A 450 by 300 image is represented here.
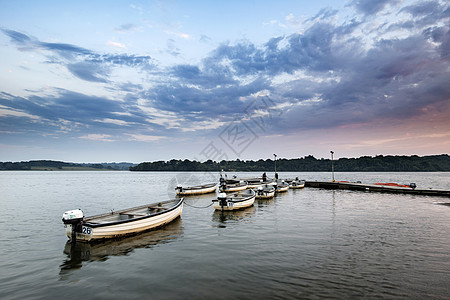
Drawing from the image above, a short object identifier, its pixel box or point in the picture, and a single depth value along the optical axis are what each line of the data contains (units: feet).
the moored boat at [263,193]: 134.41
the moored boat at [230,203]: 92.10
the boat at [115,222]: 51.29
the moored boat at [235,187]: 165.46
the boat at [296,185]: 205.67
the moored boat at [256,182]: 194.80
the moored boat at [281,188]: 174.91
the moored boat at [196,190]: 152.04
